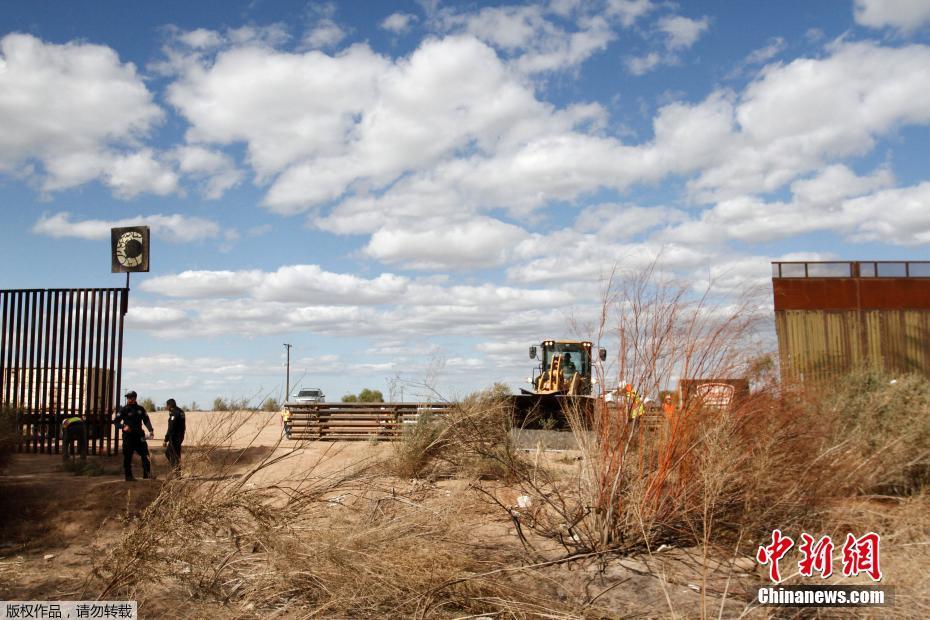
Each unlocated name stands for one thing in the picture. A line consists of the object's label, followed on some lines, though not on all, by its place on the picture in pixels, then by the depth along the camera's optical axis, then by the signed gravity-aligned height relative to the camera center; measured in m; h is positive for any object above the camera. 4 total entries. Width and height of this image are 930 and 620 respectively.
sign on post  15.98 +3.09
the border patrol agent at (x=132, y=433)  12.27 -0.74
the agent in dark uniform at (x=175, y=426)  12.06 -0.62
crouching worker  14.82 -0.88
